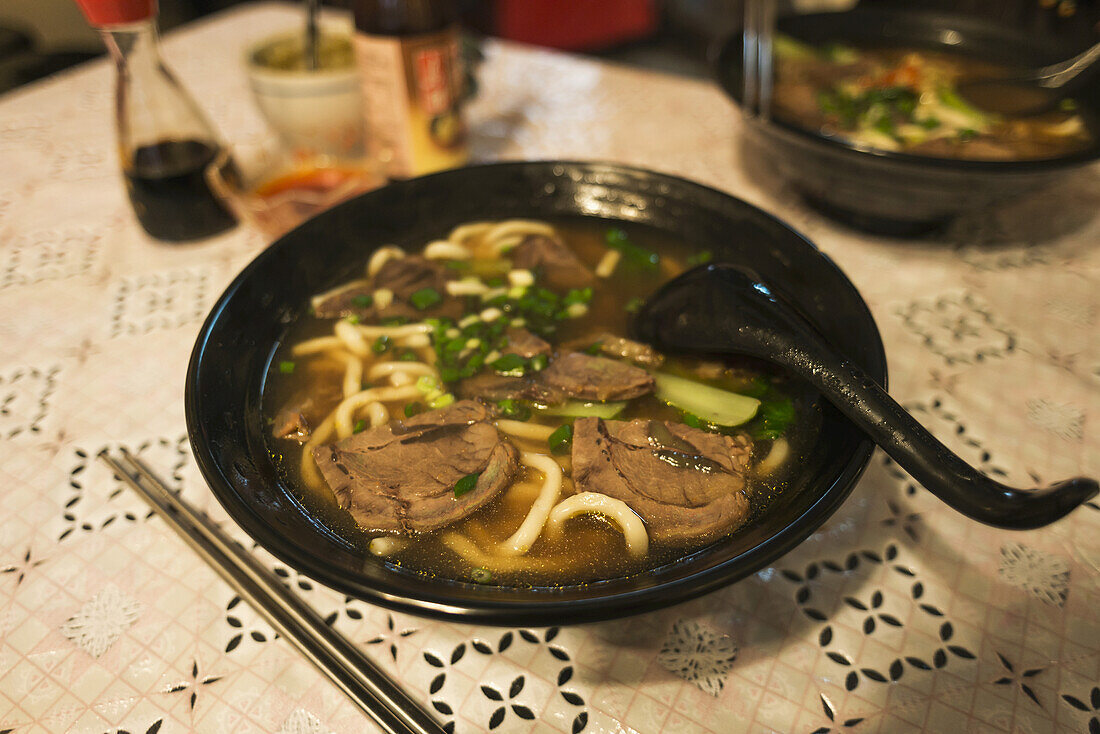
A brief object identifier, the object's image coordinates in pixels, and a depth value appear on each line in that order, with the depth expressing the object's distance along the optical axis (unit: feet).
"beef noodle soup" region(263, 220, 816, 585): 1.26
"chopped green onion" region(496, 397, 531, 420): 1.40
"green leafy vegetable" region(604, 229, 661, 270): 1.60
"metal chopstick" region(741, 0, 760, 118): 1.74
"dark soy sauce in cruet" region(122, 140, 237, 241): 1.73
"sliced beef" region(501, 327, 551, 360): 1.46
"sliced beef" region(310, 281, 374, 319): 1.51
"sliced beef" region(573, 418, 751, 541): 1.25
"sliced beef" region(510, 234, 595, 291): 1.59
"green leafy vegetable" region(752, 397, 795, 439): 1.35
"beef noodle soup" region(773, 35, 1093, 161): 1.79
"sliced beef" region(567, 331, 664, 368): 1.46
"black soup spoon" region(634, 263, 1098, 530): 1.01
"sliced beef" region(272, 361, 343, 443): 1.36
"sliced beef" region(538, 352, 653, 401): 1.40
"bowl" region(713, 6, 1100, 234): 1.56
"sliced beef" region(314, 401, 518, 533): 1.27
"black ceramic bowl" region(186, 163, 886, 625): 1.02
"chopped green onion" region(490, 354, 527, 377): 1.44
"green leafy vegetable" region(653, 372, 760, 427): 1.37
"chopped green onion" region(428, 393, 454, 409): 1.41
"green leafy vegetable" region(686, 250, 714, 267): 1.57
